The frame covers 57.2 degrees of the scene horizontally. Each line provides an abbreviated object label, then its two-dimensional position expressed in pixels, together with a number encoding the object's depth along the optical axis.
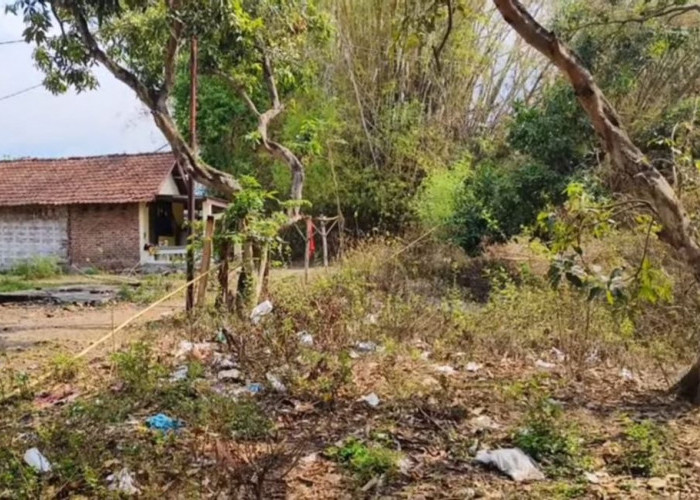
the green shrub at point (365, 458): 3.09
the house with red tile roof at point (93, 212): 18.66
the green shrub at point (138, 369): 4.26
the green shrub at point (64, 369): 4.76
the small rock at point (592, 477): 3.04
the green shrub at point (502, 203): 11.64
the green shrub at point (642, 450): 3.16
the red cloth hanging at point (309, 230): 9.46
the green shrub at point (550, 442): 3.21
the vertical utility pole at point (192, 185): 7.32
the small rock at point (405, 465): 3.13
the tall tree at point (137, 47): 7.16
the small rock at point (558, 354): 5.36
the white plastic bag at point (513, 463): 3.11
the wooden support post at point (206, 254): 7.04
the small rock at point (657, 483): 2.99
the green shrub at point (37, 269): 16.27
